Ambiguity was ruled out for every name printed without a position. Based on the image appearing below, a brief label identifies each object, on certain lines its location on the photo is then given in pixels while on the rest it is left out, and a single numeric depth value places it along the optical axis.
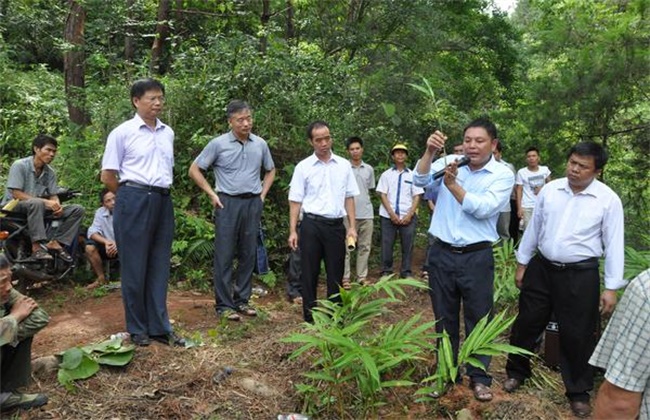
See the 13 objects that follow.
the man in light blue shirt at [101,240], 6.47
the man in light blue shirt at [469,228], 3.77
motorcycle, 5.73
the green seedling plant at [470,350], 3.69
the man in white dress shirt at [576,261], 3.84
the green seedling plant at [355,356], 3.60
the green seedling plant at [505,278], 5.88
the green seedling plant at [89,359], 3.75
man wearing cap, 7.28
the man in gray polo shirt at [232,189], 5.30
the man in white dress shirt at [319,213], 5.03
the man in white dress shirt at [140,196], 4.25
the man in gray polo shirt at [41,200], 5.88
